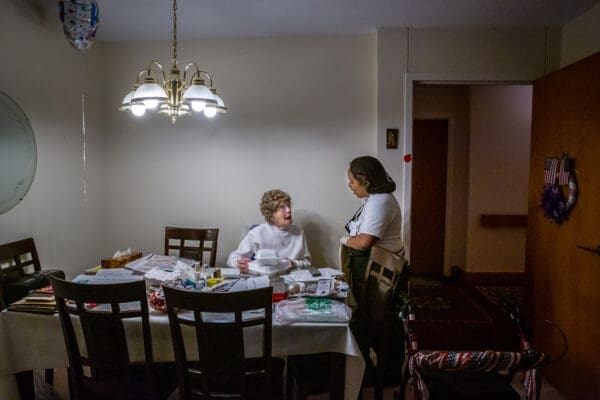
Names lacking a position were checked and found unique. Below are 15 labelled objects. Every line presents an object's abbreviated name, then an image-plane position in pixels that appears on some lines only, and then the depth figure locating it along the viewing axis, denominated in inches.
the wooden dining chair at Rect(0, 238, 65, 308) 91.7
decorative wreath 97.7
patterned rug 123.3
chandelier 79.4
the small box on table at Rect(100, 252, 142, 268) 96.0
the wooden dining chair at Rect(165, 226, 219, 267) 119.8
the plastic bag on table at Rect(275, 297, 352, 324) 68.9
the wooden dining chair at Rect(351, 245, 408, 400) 73.5
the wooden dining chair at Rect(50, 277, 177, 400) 61.3
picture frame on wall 126.5
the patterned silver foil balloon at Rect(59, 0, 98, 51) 83.6
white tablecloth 68.0
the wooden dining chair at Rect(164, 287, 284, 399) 57.6
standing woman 95.3
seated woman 111.0
